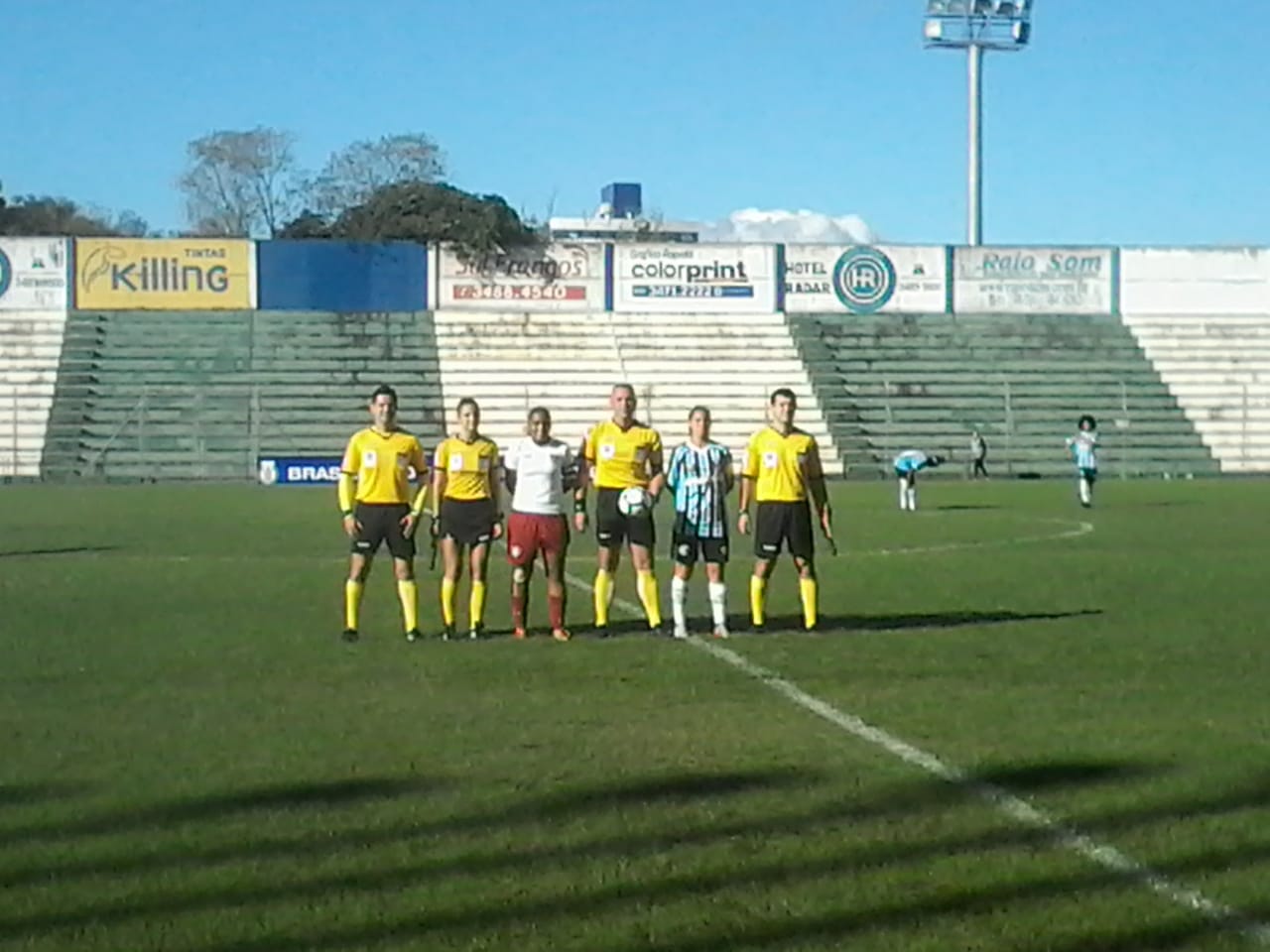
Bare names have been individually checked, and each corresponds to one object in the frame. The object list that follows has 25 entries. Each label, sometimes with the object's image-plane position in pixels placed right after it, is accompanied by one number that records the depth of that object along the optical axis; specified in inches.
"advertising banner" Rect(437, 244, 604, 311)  2394.2
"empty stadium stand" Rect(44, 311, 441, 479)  2103.8
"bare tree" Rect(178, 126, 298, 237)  3897.6
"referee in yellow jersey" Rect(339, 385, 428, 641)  609.0
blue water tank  4753.9
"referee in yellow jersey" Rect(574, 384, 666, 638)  625.6
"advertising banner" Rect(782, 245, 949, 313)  2433.6
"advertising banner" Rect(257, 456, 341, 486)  1962.4
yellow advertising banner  2320.4
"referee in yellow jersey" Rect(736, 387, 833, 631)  624.1
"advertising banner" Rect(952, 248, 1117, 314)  2463.1
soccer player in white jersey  615.5
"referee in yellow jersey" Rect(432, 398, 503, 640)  620.7
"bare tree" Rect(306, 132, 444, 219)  3732.8
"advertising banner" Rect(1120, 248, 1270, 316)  2486.5
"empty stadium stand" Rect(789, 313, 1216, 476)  2221.9
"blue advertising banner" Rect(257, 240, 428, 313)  2348.7
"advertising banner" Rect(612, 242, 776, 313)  2413.9
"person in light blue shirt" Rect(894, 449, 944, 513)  1336.1
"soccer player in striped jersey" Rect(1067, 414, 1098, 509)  1433.3
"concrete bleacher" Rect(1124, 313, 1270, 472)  2273.6
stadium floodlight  2642.7
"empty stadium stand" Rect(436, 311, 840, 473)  2203.5
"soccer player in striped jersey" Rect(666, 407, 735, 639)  615.5
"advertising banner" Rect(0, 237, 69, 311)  2301.9
